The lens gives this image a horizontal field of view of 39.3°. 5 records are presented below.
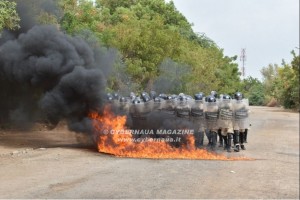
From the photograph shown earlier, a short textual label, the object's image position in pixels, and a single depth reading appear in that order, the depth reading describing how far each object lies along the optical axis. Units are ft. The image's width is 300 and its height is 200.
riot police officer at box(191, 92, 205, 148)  43.32
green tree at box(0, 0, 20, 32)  38.50
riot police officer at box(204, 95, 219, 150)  42.88
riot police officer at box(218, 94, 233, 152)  41.73
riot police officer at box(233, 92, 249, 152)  39.01
